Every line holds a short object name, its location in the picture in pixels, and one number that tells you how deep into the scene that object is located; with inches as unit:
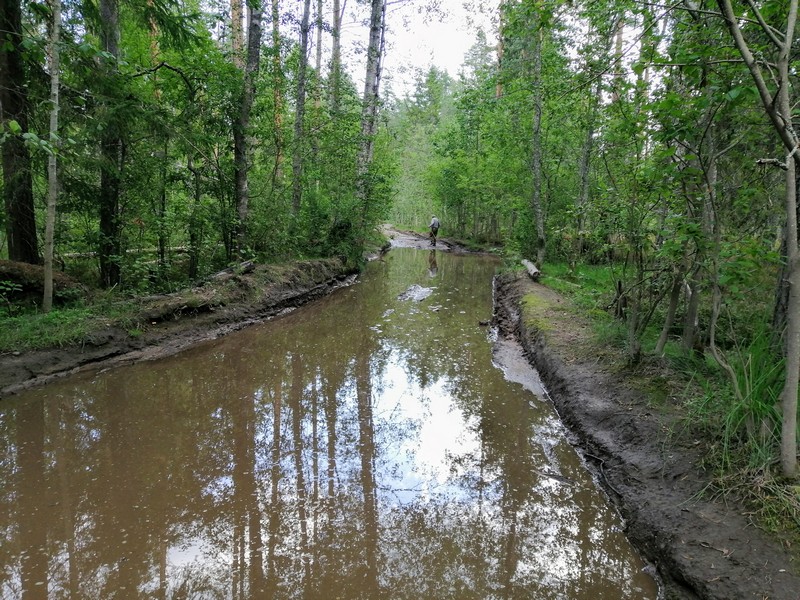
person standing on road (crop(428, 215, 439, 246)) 1133.1
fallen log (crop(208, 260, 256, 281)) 401.9
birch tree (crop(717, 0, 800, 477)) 111.8
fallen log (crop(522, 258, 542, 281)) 530.3
